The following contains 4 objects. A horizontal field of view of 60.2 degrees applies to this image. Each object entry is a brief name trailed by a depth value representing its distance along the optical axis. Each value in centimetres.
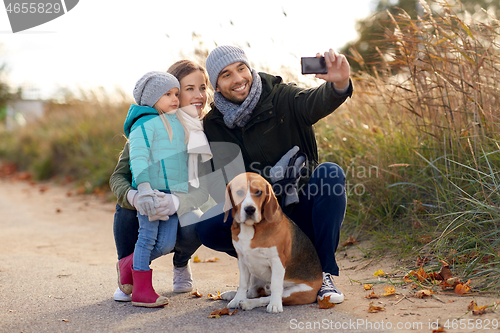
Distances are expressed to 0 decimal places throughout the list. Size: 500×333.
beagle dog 275
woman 322
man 308
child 299
